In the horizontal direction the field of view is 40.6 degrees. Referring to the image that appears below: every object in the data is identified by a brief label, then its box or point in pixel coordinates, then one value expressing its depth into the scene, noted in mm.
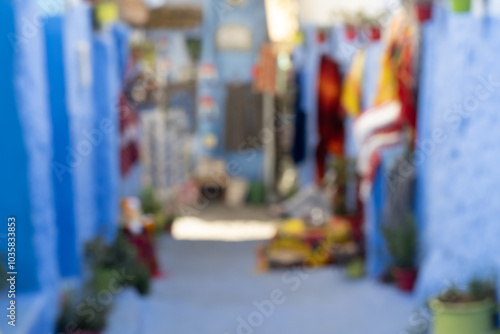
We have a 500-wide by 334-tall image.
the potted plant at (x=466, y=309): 4457
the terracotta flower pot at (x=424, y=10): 6102
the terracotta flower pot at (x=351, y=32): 9594
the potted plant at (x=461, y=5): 5121
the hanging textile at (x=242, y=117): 15312
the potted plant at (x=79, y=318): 4875
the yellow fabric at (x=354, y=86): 9055
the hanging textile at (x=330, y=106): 10328
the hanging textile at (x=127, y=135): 8609
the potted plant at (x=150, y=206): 10378
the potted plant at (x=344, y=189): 9336
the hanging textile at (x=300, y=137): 11688
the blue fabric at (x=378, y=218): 6859
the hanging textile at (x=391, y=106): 6613
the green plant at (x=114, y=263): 6297
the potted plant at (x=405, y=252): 6340
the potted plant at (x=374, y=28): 8375
